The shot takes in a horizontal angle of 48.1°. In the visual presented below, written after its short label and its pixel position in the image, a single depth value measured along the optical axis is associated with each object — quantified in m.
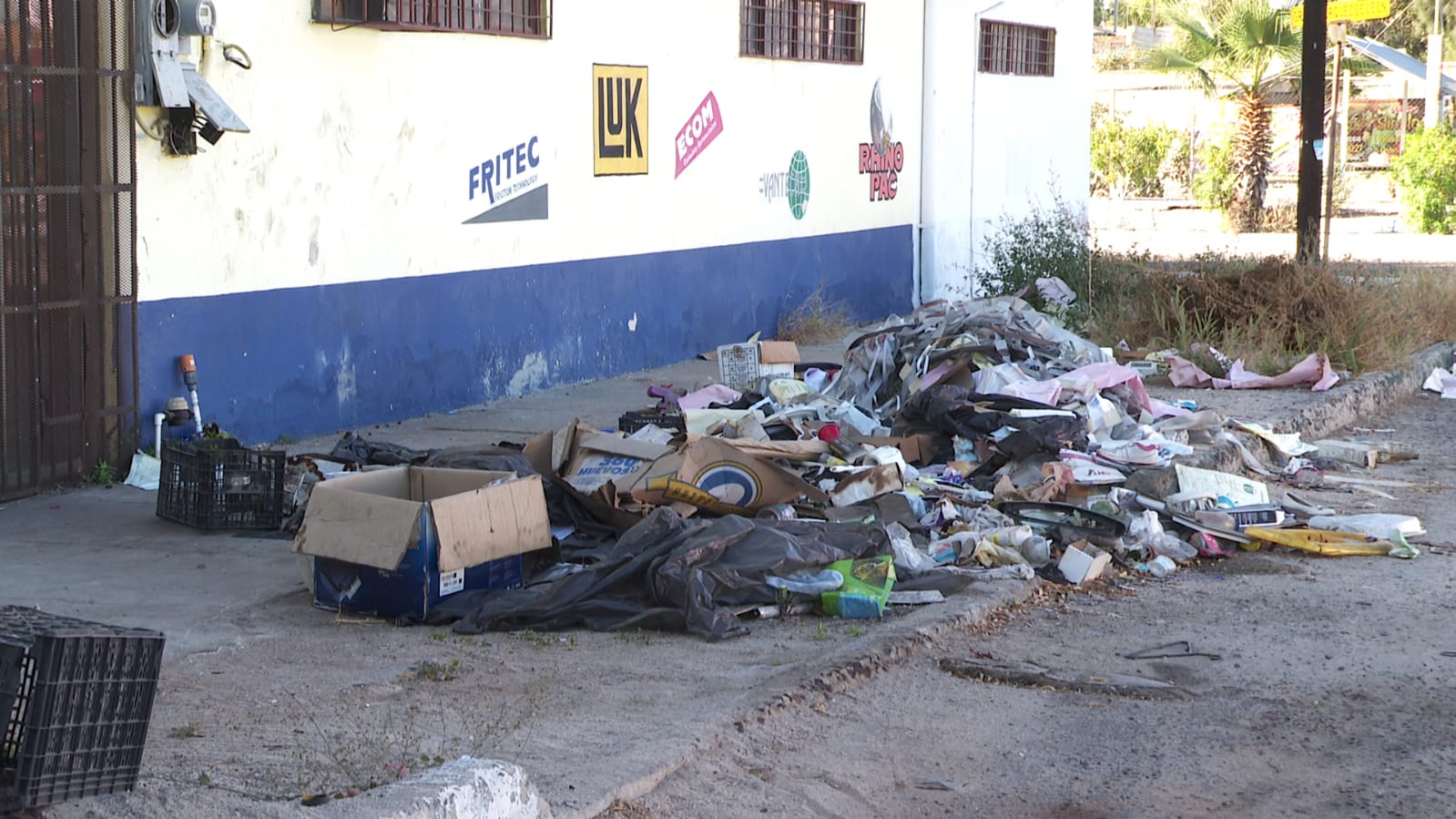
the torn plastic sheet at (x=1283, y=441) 9.73
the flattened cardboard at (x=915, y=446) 8.73
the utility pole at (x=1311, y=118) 16.70
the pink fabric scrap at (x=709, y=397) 10.13
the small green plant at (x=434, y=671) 5.29
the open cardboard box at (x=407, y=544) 5.89
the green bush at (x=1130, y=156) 37.28
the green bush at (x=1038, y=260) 14.88
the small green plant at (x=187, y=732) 4.50
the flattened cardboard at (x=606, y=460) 7.35
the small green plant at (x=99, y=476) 8.40
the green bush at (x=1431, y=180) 28.39
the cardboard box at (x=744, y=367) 11.24
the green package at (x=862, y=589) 6.11
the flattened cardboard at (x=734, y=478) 7.21
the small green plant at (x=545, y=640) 5.75
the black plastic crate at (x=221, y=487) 7.42
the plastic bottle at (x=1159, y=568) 7.22
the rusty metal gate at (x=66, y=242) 7.86
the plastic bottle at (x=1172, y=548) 7.45
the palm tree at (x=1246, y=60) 30.34
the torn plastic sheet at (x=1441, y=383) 13.02
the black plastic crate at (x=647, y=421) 9.09
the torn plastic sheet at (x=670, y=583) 5.94
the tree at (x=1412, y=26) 61.72
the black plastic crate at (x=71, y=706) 3.34
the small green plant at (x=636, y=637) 5.82
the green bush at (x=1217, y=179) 31.78
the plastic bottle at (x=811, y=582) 6.18
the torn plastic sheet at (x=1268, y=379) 11.90
